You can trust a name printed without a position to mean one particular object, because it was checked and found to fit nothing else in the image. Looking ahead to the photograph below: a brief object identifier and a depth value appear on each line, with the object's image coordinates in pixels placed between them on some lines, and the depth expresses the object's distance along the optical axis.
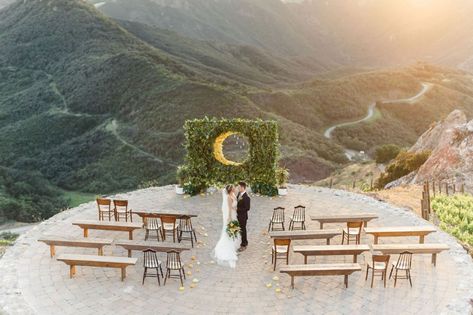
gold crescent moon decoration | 18.75
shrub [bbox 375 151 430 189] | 32.19
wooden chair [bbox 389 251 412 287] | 11.41
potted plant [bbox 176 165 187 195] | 19.03
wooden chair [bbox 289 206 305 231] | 14.82
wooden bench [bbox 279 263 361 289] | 11.12
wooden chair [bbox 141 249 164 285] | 11.34
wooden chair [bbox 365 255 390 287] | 11.13
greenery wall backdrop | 18.53
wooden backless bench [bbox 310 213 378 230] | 14.55
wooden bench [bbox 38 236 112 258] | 12.51
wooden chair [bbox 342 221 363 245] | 13.27
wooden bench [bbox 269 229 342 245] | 13.34
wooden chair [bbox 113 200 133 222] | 15.23
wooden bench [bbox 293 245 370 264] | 11.98
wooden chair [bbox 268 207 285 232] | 14.80
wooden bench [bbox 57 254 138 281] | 11.45
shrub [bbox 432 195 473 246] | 16.19
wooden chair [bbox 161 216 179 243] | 13.56
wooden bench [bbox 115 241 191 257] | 12.31
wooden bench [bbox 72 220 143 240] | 13.83
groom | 13.10
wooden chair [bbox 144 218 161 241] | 13.91
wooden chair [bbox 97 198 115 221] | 15.31
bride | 12.67
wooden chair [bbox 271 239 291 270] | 11.84
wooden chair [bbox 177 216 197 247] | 14.19
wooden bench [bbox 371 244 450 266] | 12.26
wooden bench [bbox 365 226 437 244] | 13.38
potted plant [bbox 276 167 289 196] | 18.91
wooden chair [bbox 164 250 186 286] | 11.57
